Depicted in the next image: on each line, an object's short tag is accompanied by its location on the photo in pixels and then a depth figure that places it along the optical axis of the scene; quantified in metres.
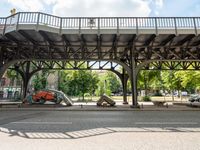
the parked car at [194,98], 26.92
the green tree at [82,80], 32.03
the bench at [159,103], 18.50
